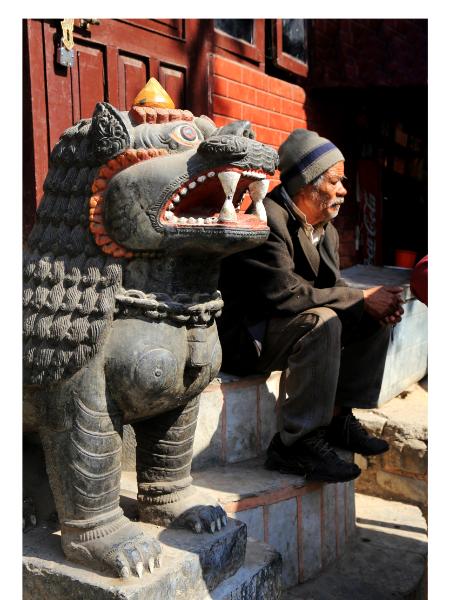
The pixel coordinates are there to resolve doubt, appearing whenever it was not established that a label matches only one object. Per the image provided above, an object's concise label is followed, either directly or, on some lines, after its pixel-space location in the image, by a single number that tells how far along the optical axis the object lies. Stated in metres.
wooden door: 3.24
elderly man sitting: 2.88
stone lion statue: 1.82
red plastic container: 6.75
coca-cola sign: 6.32
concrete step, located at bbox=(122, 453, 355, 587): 2.72
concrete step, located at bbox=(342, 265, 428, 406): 4.66
